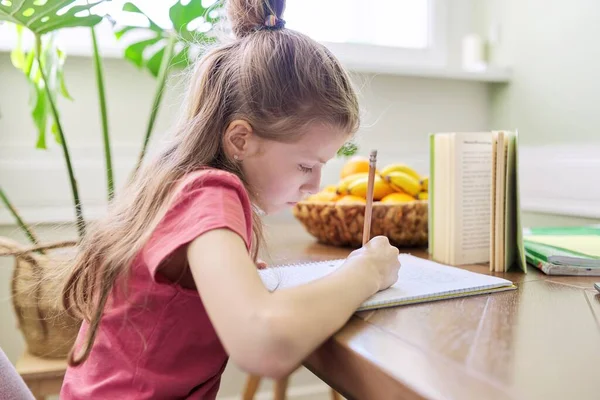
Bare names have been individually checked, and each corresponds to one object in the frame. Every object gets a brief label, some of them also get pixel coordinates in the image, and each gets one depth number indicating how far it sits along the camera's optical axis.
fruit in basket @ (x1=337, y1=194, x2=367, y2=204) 1.16
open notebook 0.68
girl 0.57
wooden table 0.41
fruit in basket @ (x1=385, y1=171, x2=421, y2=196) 1.19
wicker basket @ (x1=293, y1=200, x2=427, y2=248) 1.13
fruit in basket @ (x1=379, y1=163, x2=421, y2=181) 1.25
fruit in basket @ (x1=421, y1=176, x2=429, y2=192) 1.21
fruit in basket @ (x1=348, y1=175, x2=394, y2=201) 1.18
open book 0.97
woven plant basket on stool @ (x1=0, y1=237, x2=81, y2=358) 1.13
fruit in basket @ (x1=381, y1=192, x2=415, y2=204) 1.16
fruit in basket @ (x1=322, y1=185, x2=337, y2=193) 1.27
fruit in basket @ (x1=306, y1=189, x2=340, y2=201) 1.22
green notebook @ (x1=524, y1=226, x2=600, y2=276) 0.85
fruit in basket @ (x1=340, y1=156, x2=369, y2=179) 1.32
